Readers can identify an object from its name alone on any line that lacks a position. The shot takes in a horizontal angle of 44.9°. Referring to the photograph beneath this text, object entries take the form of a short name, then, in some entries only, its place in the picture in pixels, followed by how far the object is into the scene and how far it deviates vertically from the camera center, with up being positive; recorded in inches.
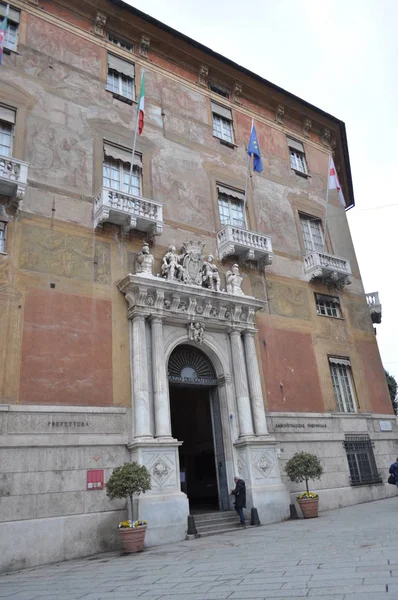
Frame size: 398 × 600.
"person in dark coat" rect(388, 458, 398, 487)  535.8 +10.7
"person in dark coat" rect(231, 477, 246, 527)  523.2 -4.8
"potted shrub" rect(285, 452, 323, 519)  563.2 +15.9
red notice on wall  464.6 +24.4
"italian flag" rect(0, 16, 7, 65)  540.4 +508.9
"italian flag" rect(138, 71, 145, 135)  629.3 +469.2
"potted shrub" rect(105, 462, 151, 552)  419.8 +12.4
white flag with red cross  798.5 +467.8
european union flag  754.2 +492.8
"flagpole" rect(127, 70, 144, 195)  607.9 +405.6
